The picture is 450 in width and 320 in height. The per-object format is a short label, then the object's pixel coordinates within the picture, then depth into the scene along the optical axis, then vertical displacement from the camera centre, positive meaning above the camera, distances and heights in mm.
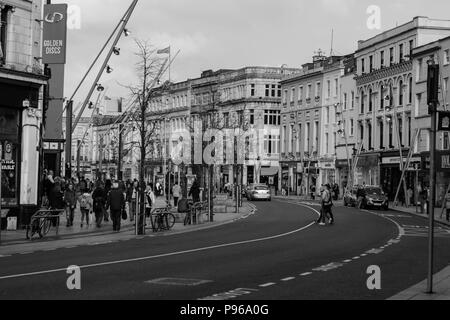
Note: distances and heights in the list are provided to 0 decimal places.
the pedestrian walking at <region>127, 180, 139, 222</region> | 35419 -1354
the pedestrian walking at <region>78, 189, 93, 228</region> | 31172 -1432
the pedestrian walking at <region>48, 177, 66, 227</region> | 28766 -1080
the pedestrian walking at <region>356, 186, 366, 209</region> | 56750 -1639
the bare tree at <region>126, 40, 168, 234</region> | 28125 +3979
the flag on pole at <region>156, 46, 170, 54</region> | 46962 +7353
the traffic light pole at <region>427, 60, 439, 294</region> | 12094 +810
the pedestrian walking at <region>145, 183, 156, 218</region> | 34250 -1320
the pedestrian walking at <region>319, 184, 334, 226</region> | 34456 -1344
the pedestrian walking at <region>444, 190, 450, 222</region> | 39688 -1603
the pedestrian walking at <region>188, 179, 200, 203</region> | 41712 -1078
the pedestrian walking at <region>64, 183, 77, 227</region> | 30938 -1358
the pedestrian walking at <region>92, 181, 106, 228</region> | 30875 -1344
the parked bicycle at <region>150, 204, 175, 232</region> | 30047 -1909
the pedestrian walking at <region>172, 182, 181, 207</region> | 48938 -1418
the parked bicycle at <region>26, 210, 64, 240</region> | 24797 -1781
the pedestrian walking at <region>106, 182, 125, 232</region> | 28980 -1273
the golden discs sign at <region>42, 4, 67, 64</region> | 30172 +5250
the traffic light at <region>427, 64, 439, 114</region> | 12164 +1385
